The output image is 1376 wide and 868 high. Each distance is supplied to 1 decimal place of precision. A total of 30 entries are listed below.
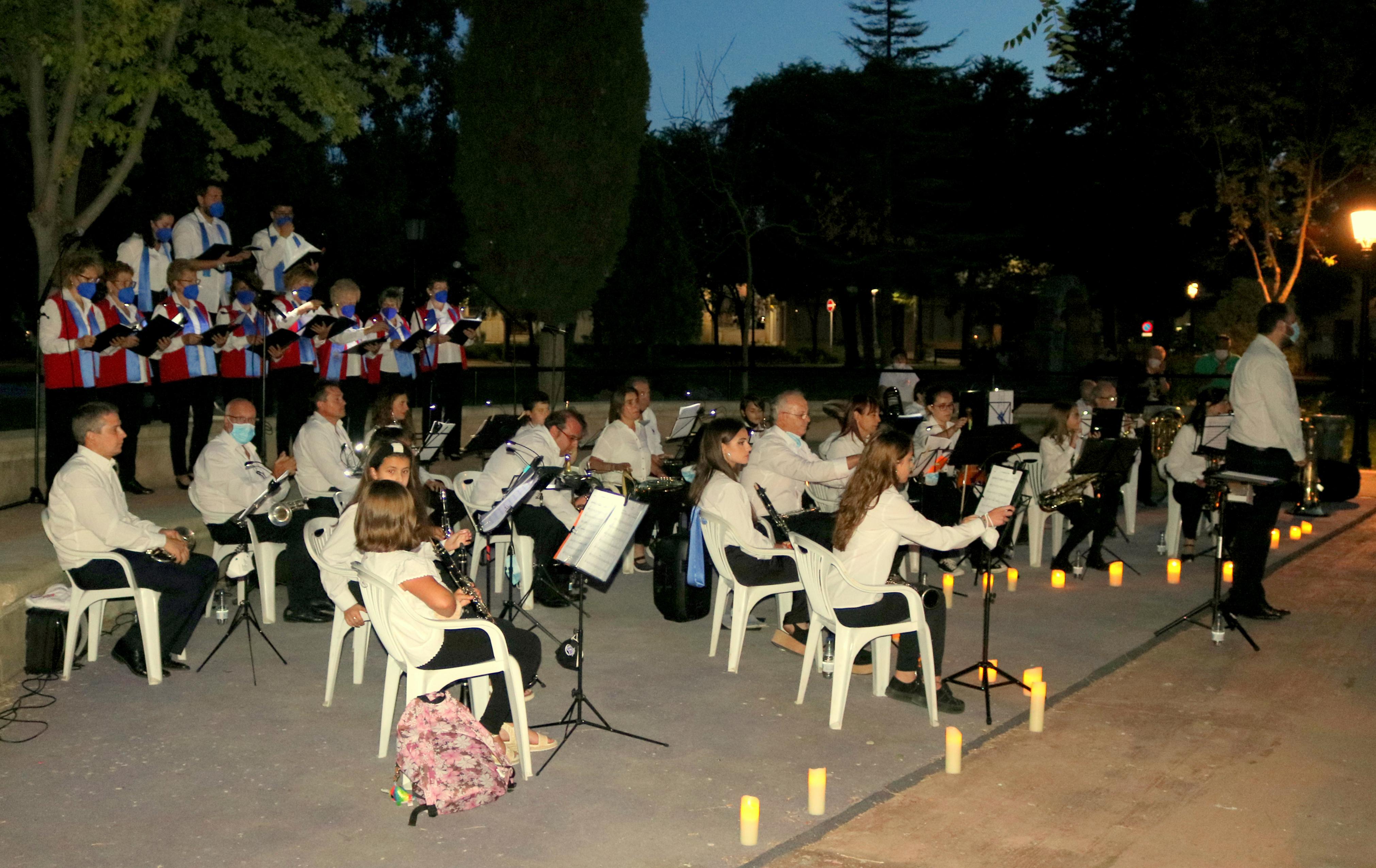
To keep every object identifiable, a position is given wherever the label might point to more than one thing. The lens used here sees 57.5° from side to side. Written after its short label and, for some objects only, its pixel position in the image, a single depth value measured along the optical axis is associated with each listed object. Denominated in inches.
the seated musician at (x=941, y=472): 394.0
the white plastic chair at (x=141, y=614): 267.3
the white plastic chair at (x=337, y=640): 249.9
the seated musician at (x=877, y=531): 246.7
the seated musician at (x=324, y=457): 329.7
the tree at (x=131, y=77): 406.9
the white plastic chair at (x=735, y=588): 284.7
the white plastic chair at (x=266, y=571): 319.6
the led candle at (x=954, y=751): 218.8
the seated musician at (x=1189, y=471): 423.2
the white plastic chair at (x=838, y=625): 245.3
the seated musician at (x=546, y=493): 337.1
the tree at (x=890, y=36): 1578.5
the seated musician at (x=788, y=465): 321.4
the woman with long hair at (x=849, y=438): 368.2
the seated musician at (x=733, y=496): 288.0
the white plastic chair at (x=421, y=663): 212.5
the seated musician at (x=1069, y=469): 405.1
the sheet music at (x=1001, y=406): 438.0
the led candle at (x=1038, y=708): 245.0
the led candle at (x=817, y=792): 197.0
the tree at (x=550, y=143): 819.4
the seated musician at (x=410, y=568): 210.2
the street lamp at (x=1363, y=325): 580.4
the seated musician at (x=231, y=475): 305.6
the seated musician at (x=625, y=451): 384.5
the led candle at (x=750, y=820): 183.9
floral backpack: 195.0
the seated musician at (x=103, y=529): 260.8
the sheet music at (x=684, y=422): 403.2
